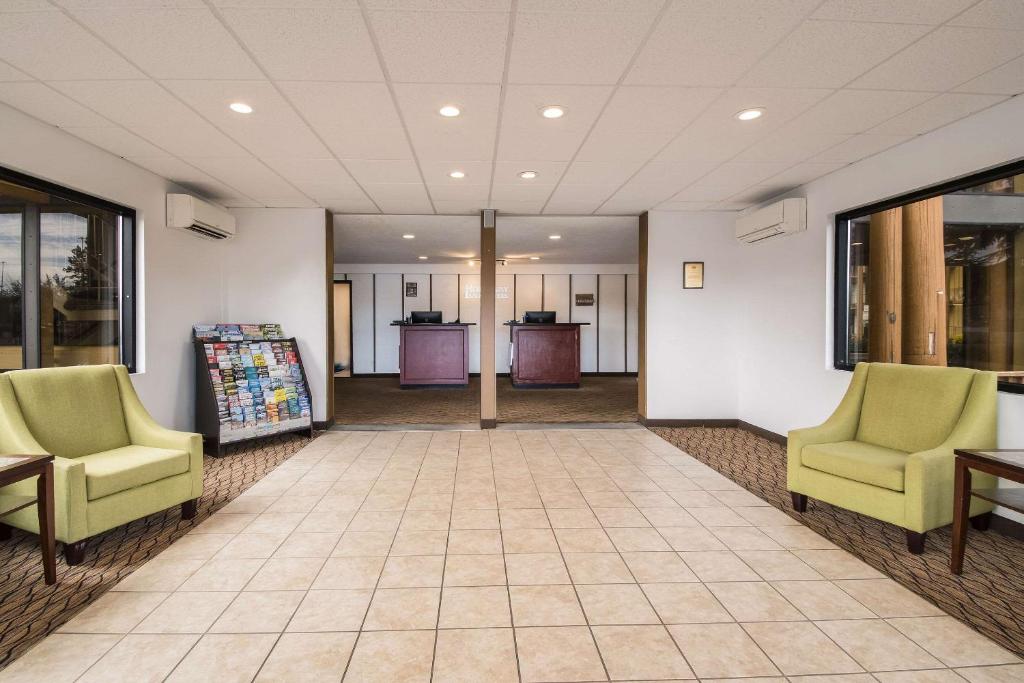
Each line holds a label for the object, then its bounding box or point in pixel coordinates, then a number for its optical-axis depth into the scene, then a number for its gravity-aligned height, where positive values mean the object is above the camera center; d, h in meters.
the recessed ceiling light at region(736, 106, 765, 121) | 3.64 +1.59
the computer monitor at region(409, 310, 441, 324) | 11.65 +0.47
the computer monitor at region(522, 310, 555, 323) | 11.55 +0.46
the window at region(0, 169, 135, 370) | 3.88 +0.52
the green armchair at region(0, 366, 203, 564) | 2.95 -0.74
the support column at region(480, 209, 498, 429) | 6.80 +0.21
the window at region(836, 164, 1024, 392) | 3.72 +0.52
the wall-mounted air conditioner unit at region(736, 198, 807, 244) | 5.53 +1.30
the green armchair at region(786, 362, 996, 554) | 3.10 -0.75
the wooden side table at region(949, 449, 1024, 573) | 2.71 -0.84
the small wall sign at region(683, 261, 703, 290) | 6.89 +0.83
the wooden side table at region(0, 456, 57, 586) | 2.63 -0.79
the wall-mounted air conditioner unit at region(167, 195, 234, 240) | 5.32 +1.29
